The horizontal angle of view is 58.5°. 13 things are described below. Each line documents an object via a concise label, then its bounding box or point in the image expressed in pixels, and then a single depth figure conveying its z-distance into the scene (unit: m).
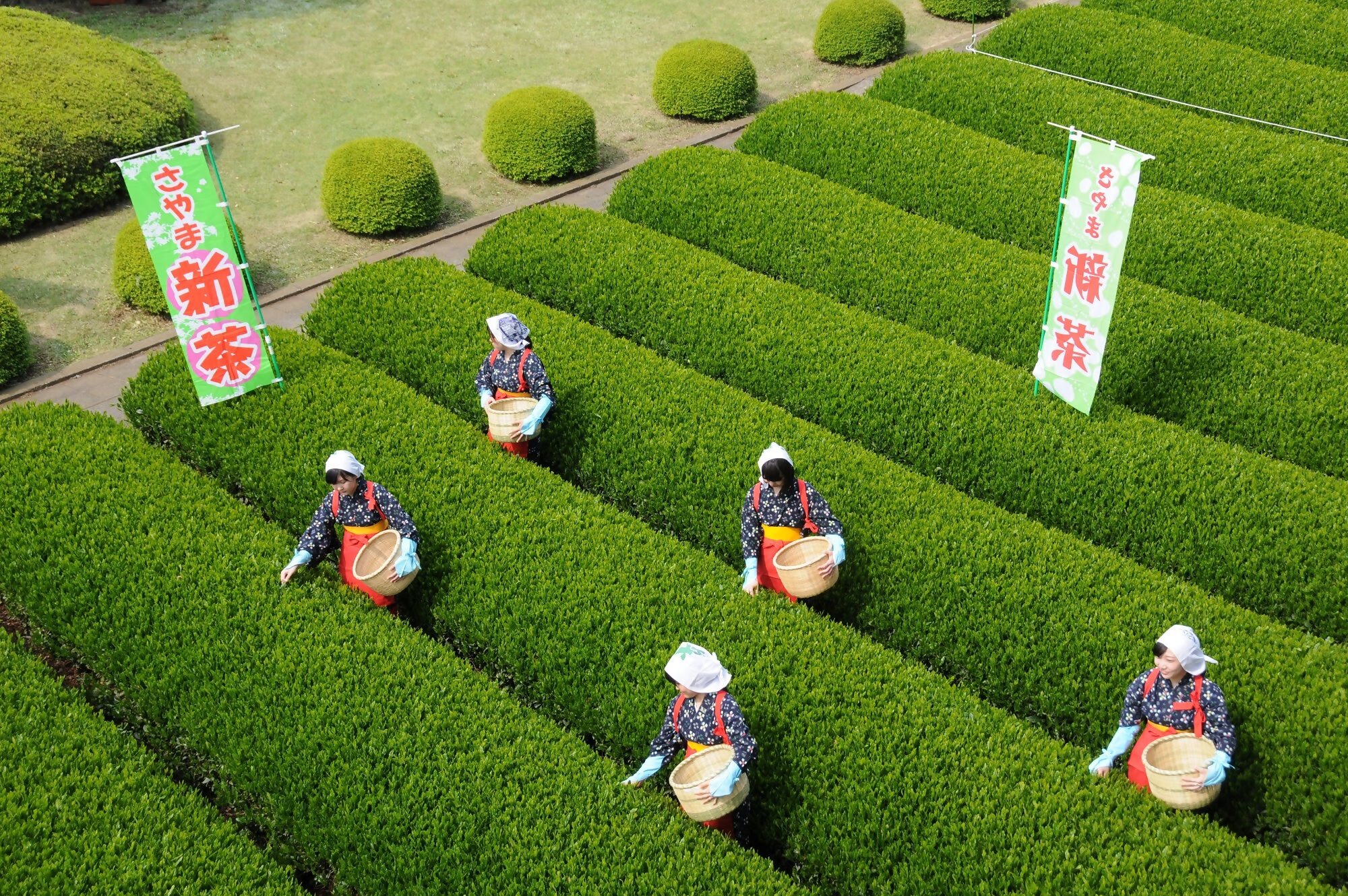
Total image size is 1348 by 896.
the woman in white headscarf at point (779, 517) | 7.80
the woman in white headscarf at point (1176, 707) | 6.45
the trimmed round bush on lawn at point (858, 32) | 17.97
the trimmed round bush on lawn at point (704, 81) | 16.48
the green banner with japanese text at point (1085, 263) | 8.98
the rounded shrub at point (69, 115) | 13.53
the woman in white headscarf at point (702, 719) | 6.42
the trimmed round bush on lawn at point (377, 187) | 13.81
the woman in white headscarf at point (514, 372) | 9.10
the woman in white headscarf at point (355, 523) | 7.95
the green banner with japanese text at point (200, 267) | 8.86
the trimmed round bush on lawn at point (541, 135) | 14.99
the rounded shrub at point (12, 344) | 11.33
